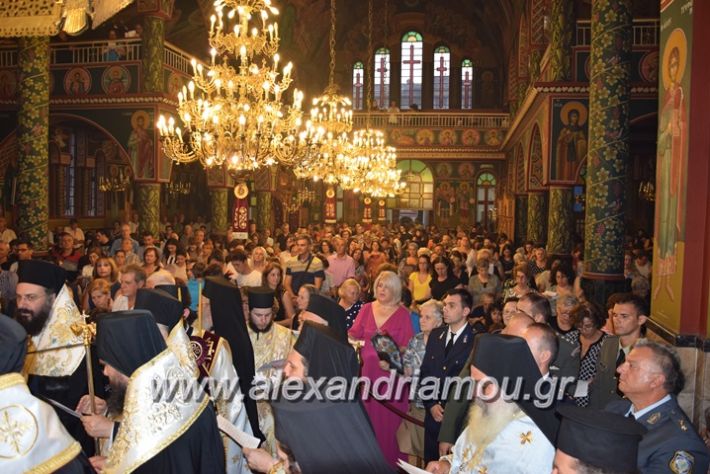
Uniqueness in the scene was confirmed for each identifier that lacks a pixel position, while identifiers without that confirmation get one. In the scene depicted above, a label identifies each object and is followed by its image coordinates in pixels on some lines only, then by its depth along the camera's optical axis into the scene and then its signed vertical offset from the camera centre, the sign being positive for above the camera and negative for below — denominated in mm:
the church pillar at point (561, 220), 14617 -101
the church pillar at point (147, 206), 16156 +93
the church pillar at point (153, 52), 15945 +3870
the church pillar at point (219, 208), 20297 +82
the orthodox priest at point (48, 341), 4738 -973
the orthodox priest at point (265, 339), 5135 -1041
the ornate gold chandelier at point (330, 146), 12773 +1427
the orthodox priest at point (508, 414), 3279 -1031
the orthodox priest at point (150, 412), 3162 -993
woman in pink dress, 5922 -1192
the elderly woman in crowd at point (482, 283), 9758 -1048
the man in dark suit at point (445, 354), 5340 -1165
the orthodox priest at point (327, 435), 2750 -958
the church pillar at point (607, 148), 9828 +1032
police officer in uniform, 3293 -1069
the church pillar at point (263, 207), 23844 +155
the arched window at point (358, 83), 35844 +7144
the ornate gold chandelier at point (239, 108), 8922 +1414
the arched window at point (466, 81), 35406 +7217
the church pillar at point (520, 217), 25953 -89
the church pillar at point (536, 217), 18875 -54
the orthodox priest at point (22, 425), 2561 -870
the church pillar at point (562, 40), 14086 +3787
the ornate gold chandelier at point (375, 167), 16891 +1293
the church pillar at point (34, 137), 12594 +1402
